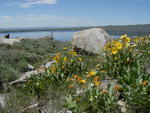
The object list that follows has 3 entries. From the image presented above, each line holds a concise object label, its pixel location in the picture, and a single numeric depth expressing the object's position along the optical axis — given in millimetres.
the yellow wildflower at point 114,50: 3265
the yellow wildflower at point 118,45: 3238
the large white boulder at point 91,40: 6979
